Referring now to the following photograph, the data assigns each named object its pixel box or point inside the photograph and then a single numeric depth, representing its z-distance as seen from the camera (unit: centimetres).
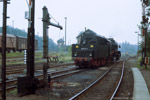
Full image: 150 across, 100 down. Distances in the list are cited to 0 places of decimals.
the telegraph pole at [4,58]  628
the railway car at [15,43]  3780
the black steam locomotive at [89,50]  2100
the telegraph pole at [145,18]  2411
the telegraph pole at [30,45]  916
